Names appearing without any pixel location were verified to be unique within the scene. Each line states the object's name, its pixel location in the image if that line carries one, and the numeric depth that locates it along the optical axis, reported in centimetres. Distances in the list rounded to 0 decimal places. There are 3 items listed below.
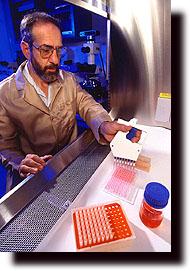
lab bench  45
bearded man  92
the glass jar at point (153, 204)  44
